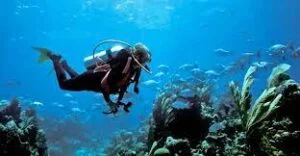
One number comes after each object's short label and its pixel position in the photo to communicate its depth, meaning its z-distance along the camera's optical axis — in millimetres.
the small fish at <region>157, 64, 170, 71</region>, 18631
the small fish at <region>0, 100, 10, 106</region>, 8742
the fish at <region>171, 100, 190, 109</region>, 6087
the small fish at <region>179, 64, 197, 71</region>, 17342
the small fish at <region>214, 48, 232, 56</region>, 18543
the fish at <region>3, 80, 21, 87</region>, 22643
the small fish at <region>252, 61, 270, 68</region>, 13754
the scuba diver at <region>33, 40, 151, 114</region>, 3882
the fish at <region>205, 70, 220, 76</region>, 16344
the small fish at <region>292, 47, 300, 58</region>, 13832
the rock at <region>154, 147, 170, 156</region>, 4975
